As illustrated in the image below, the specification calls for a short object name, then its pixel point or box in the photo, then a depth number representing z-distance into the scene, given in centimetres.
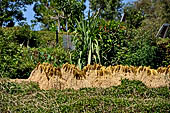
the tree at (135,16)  2521
